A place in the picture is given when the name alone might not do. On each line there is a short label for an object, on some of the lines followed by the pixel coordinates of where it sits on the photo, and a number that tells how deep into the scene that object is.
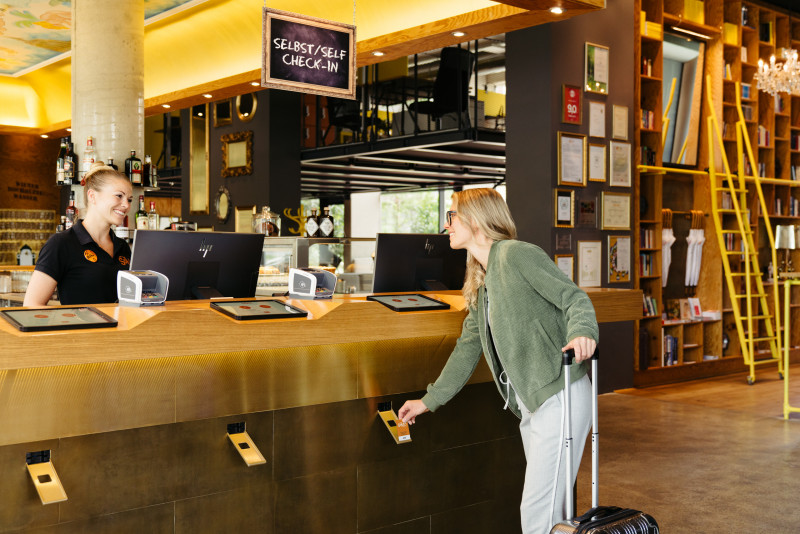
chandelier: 8.04
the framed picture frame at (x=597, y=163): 7.20
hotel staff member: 3.30
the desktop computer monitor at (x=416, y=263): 3.41
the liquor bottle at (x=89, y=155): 5.42
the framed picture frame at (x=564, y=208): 6.86
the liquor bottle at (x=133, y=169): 5.52
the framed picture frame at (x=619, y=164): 7.41
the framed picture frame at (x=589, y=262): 7.12
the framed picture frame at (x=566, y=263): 6.89
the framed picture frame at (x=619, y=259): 7.41
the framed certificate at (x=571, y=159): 6.89
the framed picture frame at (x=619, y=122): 7.41
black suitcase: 2.26
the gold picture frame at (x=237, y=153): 10.36
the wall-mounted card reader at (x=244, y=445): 2.58
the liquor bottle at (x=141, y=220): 5.72
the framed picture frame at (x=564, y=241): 6.91
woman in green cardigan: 2.48
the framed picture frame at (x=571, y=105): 6.93
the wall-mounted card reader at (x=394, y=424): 2.98
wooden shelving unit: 7.91
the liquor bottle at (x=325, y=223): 5.59
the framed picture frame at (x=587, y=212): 7.11
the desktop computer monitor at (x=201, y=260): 2.80
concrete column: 5.50
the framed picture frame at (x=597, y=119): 7.18
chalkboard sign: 4.74
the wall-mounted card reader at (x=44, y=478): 2.19
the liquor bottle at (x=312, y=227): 5.59
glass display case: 5.51
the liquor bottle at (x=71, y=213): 5.61
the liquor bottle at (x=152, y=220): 5.83
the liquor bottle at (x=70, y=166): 5.41
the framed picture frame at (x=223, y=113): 10.66
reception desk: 2.20
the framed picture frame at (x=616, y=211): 7.34
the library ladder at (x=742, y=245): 8.16
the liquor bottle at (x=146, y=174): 5.66
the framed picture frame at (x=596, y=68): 7.15
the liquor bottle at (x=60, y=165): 5.39
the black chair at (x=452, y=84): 9.98
